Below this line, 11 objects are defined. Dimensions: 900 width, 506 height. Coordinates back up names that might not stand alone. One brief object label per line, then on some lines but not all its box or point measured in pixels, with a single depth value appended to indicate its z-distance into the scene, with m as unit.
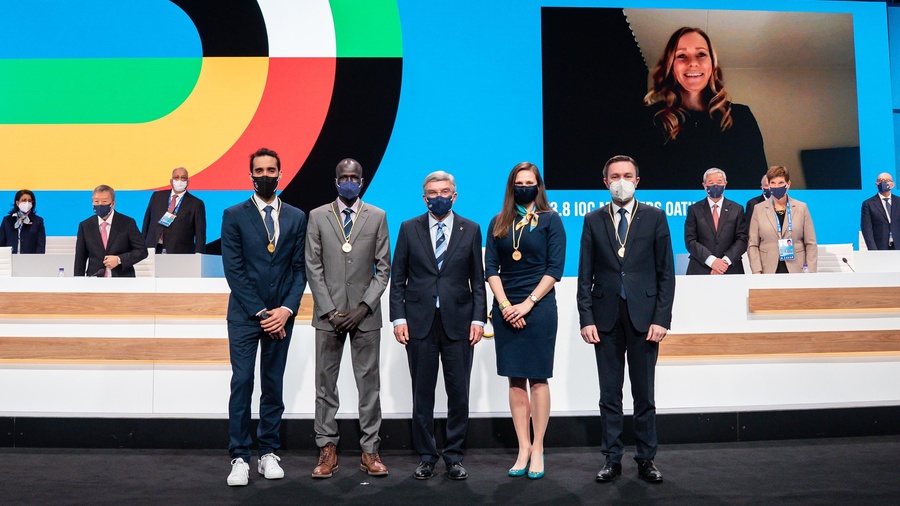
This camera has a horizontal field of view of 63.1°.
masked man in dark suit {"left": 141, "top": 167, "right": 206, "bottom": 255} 6.61
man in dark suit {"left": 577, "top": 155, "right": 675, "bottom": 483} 3.68
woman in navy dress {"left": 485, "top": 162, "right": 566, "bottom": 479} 3.73
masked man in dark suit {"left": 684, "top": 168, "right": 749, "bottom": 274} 5.70
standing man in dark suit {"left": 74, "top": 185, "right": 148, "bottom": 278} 5.56
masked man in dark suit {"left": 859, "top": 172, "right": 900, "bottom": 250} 7.71
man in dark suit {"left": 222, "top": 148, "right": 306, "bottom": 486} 3.68
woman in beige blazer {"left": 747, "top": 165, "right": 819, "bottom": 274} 5.63
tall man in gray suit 3.80
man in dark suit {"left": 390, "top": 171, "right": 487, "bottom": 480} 3.76
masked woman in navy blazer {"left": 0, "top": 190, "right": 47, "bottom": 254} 7.50
